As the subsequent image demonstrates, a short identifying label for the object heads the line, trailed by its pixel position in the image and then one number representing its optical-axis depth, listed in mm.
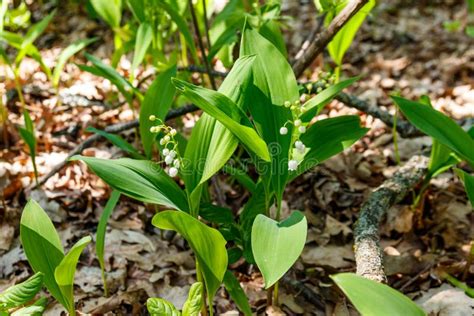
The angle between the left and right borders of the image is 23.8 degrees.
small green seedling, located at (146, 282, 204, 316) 1060
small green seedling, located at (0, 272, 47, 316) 1051
